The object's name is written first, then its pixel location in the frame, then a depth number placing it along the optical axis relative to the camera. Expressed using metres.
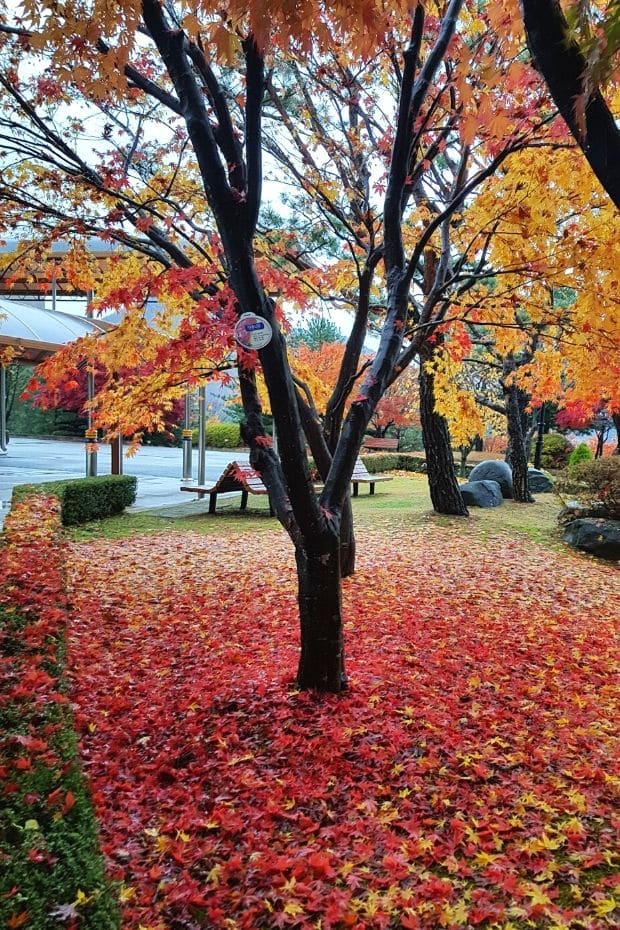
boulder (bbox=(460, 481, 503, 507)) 10.57
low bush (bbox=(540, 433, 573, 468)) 21.12
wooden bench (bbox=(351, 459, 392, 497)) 12.49
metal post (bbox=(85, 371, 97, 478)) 10.19
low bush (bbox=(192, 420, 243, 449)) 28.59
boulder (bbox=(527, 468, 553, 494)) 14.34
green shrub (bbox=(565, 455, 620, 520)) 7.77
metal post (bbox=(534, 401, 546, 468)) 16.45
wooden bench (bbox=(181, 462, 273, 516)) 9.63
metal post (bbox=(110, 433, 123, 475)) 11.49
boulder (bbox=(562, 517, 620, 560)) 7.32
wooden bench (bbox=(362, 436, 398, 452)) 24.45
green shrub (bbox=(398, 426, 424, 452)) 25.89
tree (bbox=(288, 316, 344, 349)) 26.83
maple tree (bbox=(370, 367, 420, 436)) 23.65
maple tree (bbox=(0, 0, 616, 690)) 2.46
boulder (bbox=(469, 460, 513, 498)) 12.05
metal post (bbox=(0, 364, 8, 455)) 17.32
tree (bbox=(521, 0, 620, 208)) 1.63
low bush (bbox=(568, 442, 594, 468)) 15.85
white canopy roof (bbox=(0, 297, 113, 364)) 11.27
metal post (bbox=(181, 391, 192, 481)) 13.77
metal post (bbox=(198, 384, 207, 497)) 13.42
